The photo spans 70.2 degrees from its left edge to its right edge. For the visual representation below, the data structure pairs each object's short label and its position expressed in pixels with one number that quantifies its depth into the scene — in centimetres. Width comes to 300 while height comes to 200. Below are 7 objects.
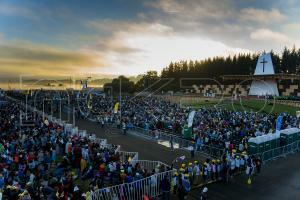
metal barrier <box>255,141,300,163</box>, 1633
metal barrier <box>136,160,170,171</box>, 1425
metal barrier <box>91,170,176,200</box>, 958
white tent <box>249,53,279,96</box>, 5646
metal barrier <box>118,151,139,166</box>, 1495
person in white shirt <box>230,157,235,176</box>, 1305
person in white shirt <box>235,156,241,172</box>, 1334
